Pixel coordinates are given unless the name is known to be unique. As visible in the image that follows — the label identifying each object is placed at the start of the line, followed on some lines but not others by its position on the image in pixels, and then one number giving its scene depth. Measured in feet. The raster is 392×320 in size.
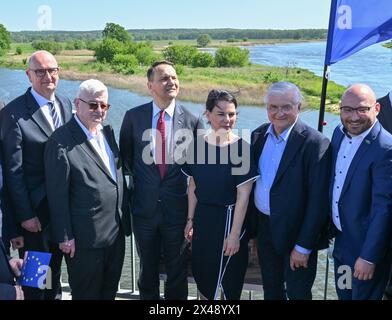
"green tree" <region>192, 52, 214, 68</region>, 162.36
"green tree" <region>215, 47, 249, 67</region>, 165.99
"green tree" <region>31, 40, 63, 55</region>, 116.06
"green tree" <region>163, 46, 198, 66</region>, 160.35
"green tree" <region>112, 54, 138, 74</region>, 129.18
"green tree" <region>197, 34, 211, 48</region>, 184.80
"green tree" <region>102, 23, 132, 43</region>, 146.10
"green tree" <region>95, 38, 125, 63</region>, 140.13
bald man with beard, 8.21
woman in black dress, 9.45
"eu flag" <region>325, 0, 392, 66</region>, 11.12
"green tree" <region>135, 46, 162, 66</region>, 147.84
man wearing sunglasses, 9.24
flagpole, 11.72
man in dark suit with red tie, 10.23
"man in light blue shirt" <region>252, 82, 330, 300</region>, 9.06
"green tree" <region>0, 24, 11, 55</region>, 148.71
